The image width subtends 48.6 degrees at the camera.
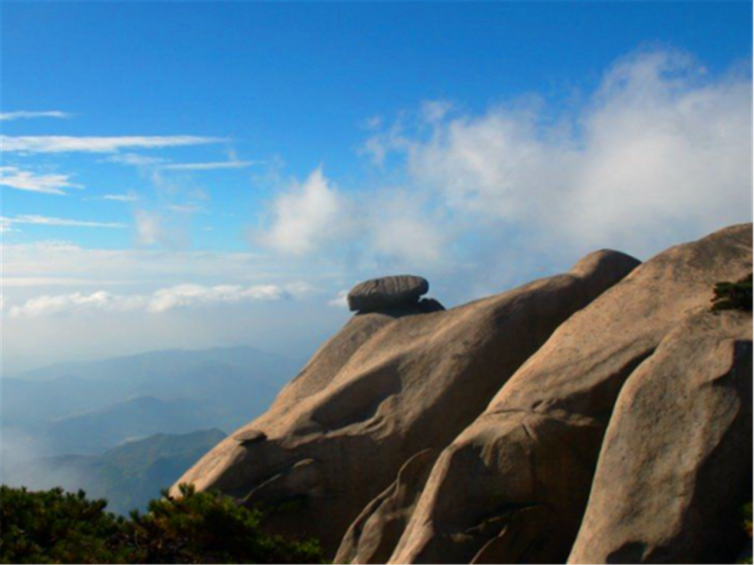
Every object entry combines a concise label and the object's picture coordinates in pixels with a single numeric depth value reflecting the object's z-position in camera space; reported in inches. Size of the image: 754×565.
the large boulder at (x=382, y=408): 1022.4
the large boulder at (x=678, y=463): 682.2
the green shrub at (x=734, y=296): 835.4
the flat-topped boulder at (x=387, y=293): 1295.5
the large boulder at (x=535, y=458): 799.1
